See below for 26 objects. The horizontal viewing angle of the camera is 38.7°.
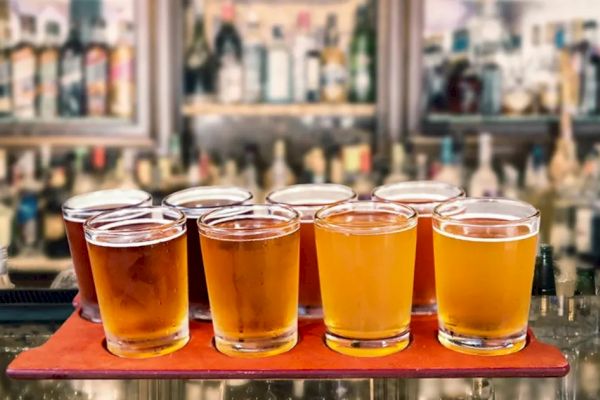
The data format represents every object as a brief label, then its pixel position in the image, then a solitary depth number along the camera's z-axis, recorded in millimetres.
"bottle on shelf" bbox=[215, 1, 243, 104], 2861
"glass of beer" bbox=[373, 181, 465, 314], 957
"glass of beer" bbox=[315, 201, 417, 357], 846
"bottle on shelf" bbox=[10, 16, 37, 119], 2885
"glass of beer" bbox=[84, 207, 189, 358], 844
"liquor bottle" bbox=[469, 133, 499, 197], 2925
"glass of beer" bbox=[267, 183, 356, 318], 936
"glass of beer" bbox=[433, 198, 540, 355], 847
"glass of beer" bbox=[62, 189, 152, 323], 947
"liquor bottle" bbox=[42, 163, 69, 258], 2949
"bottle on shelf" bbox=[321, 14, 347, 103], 2912
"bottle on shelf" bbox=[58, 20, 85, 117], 2906
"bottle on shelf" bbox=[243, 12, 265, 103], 2893
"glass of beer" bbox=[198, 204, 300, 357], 841
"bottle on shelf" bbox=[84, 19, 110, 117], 2883
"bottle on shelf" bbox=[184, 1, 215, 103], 2922
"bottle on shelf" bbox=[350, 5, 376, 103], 2912
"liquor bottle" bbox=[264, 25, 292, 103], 2891
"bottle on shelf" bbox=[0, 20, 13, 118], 2869
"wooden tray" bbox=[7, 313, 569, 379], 839
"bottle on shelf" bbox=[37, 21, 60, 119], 2891
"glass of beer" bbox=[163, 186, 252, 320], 935
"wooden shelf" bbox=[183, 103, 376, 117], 2805
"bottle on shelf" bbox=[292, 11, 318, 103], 2908
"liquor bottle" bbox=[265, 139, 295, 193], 2941
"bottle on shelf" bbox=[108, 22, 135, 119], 2855
